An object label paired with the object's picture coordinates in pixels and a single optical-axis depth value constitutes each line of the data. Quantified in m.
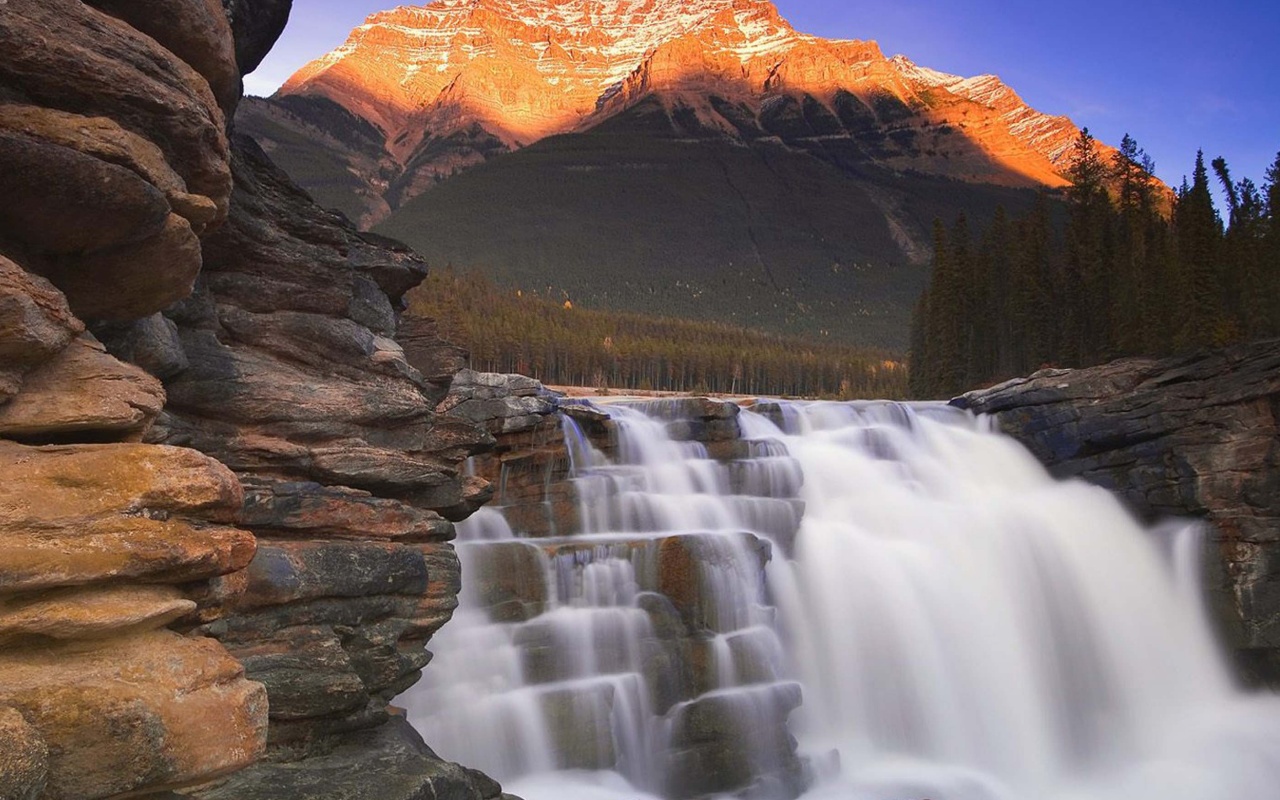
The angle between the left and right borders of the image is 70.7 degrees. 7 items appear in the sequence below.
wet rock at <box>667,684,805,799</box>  17.94
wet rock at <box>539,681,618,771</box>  17.22
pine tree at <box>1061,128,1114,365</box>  53.72
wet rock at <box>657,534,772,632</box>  19.59
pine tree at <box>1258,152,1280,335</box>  41.03
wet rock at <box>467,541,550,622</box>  18.47
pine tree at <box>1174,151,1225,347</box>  41.03
